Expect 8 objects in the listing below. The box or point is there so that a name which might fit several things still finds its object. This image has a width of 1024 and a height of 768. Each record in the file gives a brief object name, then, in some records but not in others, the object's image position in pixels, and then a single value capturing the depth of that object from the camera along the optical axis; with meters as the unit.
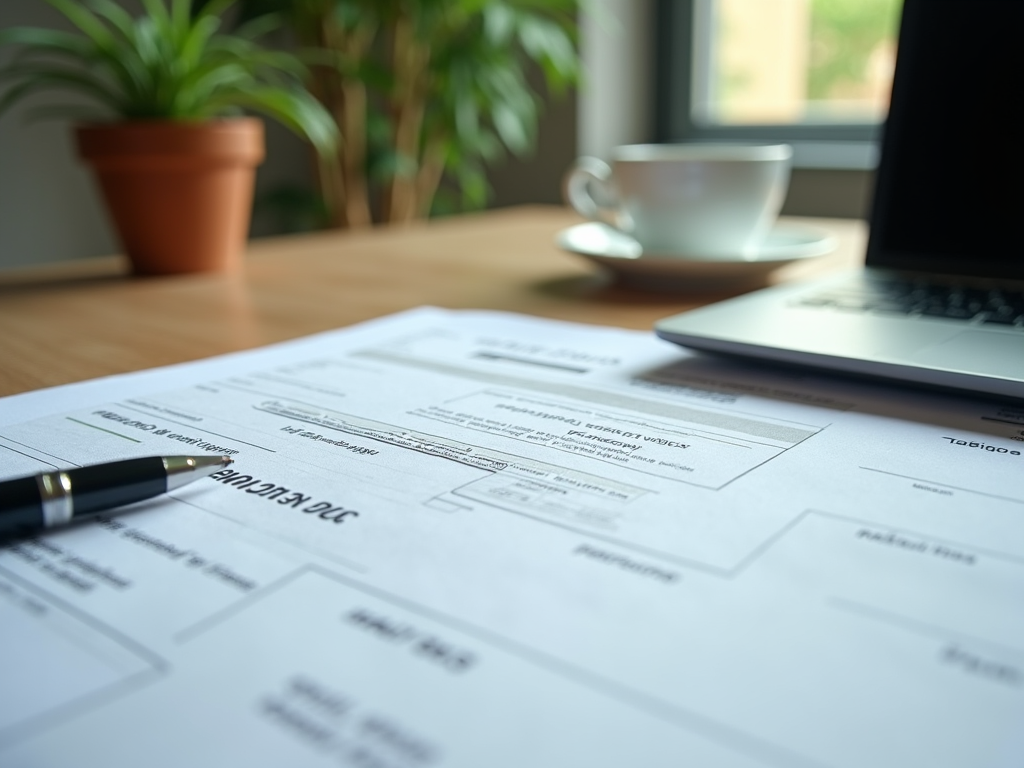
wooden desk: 0.58
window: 1.87
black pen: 0.30
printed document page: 0.20
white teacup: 0.70
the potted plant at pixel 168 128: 0.79
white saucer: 0.69
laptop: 0.50
